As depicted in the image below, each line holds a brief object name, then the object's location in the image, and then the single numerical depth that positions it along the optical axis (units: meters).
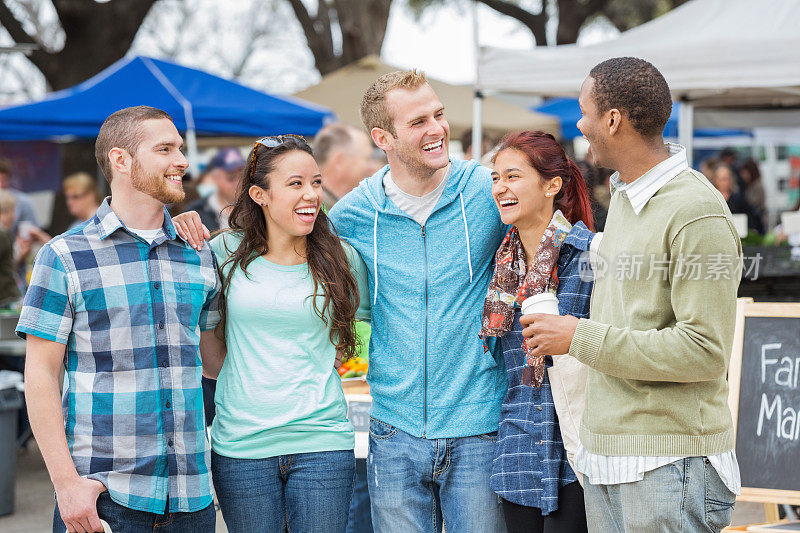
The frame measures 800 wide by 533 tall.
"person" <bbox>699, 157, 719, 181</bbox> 13.80
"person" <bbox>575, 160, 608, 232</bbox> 3.35
